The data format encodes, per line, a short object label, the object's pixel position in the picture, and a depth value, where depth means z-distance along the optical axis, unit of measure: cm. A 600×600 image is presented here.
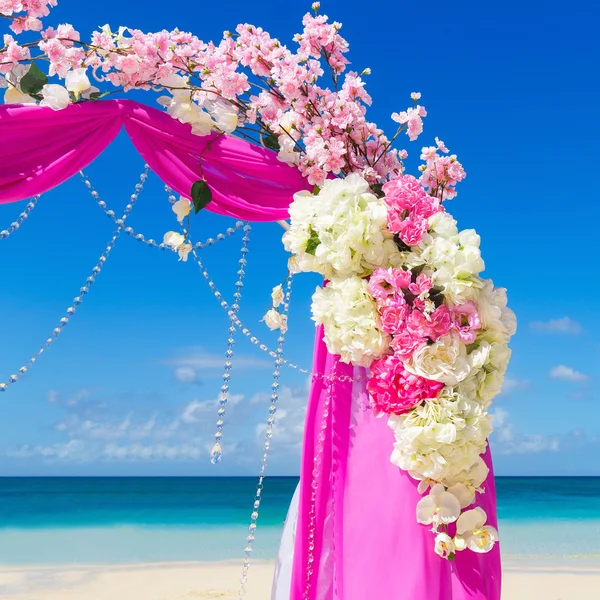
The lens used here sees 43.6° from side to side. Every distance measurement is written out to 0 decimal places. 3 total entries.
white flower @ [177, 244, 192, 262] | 303
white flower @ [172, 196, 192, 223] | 305
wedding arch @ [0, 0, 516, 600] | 257
